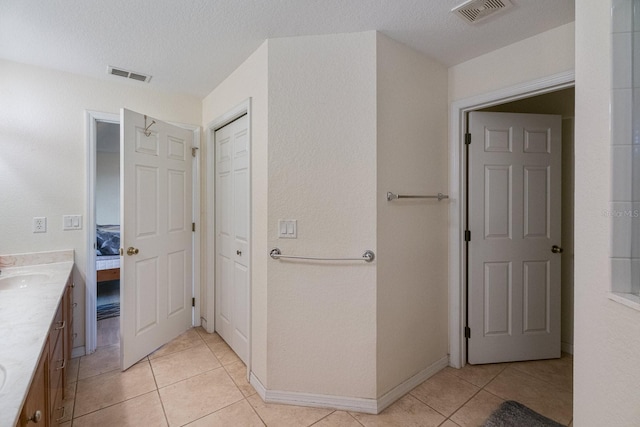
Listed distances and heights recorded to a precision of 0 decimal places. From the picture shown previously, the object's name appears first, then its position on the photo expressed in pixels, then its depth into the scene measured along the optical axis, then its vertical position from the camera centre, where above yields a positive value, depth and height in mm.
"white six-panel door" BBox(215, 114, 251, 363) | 2244 -201
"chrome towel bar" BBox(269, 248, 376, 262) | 1686 -276
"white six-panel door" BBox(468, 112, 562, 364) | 2197 -189
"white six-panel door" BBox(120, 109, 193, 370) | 2145 -198
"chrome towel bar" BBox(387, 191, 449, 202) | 1765 +100
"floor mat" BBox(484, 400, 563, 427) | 1610 -1209
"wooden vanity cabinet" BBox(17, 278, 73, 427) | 883 -692
